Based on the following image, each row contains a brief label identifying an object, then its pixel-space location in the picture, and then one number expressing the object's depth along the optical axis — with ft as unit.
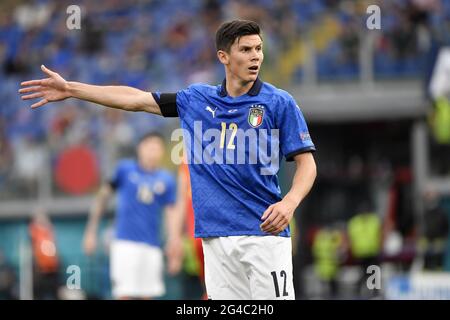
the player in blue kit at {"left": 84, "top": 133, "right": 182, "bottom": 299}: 74.95
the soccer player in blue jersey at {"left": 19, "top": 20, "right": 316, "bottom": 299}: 38.06
